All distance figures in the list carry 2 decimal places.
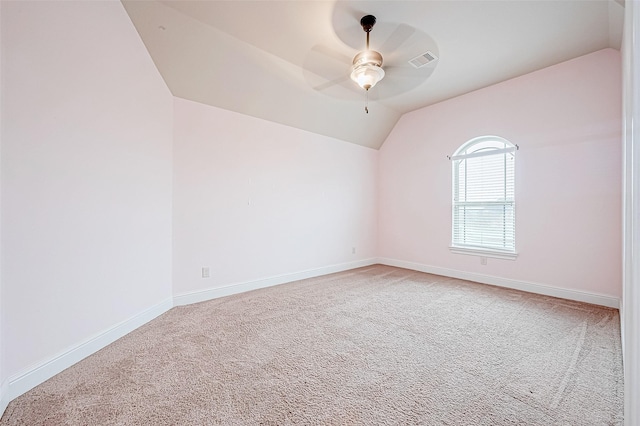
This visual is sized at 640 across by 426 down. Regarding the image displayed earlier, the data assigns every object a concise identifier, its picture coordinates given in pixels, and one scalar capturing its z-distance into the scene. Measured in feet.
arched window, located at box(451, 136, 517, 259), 12.39
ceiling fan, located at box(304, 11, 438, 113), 8.71
